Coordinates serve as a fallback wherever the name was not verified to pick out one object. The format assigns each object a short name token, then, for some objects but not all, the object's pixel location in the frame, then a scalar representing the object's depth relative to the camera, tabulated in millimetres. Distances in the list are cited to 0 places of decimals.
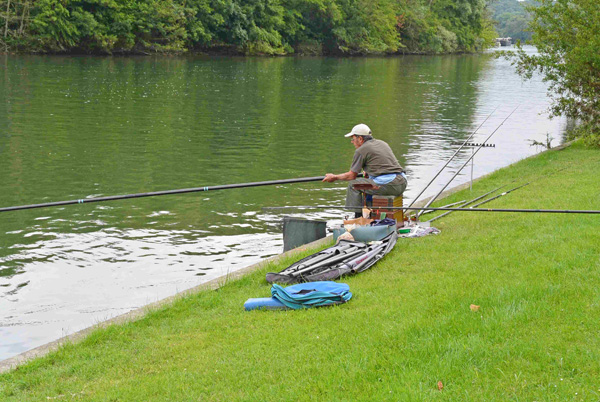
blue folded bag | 7133
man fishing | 10547
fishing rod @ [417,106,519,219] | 12883
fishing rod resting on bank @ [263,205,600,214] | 7409
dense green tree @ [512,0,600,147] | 18141
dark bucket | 10922
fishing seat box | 10445
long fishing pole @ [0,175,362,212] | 8873
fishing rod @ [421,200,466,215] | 12567
